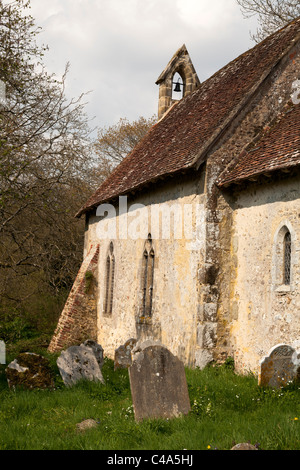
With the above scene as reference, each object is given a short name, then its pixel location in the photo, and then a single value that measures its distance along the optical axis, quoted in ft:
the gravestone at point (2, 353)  42.30
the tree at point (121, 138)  132.36
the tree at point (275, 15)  78.07
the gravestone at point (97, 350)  40.40
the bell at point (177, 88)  68.73
